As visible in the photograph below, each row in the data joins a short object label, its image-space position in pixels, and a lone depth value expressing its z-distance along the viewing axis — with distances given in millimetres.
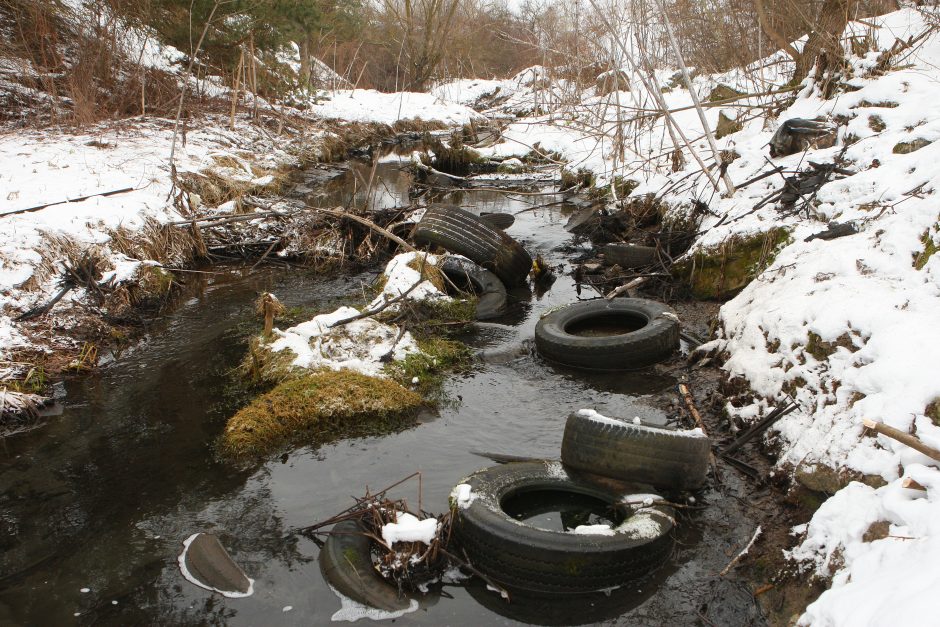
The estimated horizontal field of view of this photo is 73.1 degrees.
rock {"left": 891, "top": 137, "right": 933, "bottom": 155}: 6641
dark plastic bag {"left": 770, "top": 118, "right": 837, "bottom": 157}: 8102
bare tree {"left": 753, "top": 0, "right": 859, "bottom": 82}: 8995
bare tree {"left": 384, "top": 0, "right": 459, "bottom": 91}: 27984
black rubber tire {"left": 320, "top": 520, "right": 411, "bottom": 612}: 3486
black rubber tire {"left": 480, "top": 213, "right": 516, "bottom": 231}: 10170
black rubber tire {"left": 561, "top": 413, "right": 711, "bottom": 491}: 4137
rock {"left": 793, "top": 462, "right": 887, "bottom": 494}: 3502
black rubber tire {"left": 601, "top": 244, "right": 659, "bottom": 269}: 8531
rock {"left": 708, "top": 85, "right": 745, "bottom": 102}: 12220
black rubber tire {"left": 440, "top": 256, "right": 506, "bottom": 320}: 8033
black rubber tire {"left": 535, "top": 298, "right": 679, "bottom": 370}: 6152
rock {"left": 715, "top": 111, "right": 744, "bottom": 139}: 10969
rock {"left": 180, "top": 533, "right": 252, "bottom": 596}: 3658
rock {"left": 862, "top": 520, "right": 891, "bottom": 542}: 3010
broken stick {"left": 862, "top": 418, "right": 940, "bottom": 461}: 3041
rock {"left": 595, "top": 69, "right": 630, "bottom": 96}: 9001
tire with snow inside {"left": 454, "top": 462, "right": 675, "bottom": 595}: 3516
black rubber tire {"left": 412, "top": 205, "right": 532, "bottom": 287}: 8297
